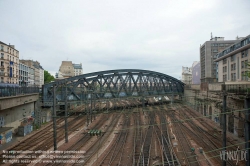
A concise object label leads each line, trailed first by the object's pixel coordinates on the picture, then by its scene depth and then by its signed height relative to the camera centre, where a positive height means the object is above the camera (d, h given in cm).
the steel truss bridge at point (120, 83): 3659 +62
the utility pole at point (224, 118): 1281 -259
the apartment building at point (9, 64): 5031 +703
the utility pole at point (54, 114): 1876 -327
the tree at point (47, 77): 10688 +580
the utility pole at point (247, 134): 1112 -325
